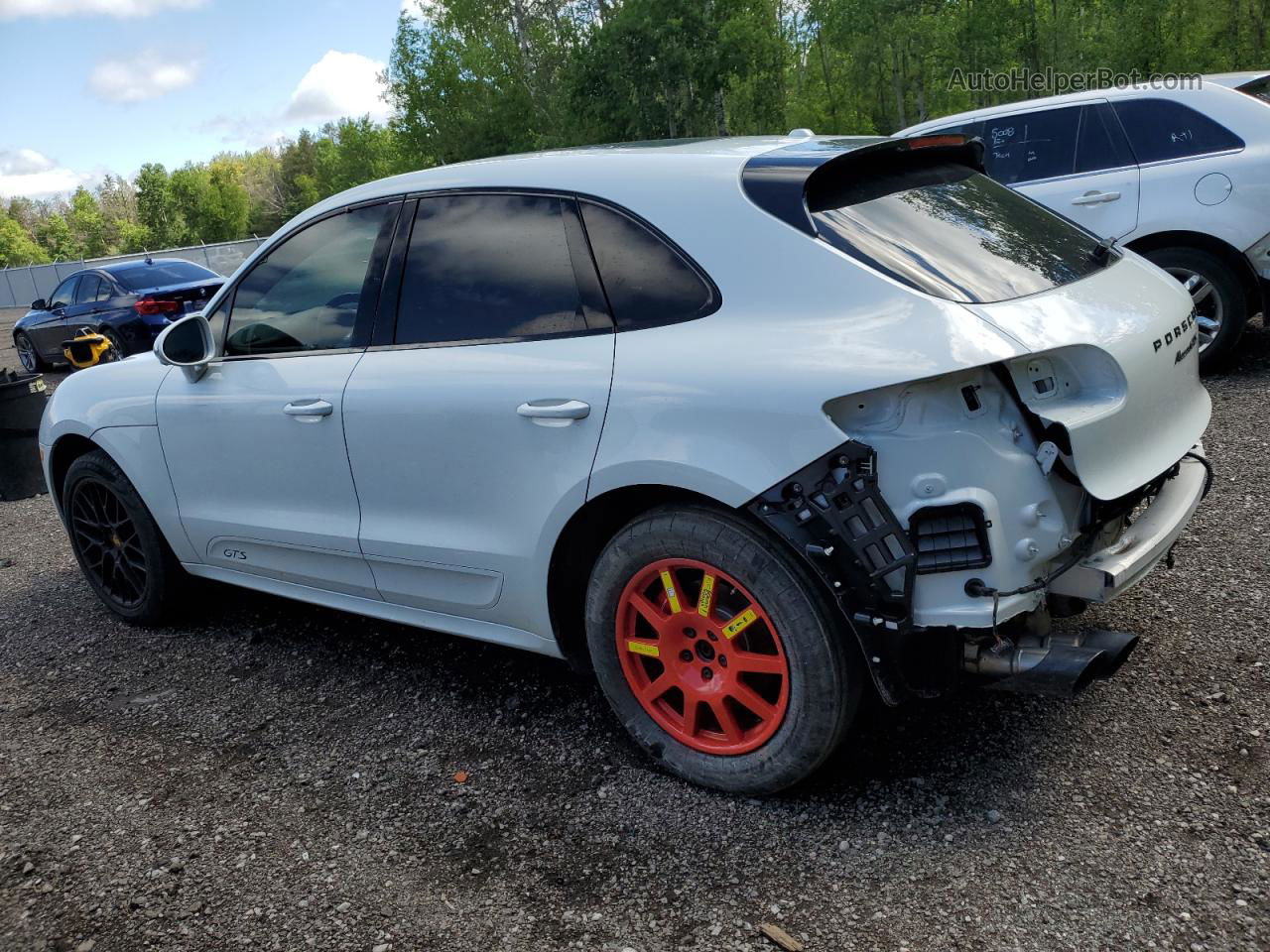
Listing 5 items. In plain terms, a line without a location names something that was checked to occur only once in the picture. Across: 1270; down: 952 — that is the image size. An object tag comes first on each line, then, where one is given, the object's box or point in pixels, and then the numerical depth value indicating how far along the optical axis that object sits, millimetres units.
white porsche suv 2438
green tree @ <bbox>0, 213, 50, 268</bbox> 94125
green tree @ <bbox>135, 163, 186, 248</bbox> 95375
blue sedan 13094
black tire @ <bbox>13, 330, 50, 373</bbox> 15148
